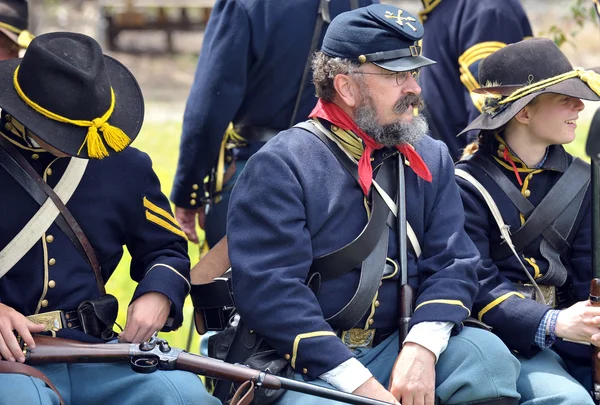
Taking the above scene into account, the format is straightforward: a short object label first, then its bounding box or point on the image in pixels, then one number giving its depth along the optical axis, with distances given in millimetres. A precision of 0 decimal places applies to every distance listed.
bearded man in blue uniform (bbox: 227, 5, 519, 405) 8133
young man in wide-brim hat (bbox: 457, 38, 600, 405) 9219
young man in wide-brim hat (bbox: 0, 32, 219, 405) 8086
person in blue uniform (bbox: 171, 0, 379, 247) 11016
